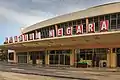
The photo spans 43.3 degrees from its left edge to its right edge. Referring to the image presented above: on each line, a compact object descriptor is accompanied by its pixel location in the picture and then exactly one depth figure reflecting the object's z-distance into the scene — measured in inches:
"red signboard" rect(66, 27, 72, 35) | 943.8
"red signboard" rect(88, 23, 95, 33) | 848.7
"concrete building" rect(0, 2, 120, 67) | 880.9
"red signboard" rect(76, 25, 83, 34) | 892.8
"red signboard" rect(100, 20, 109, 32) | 803.3
